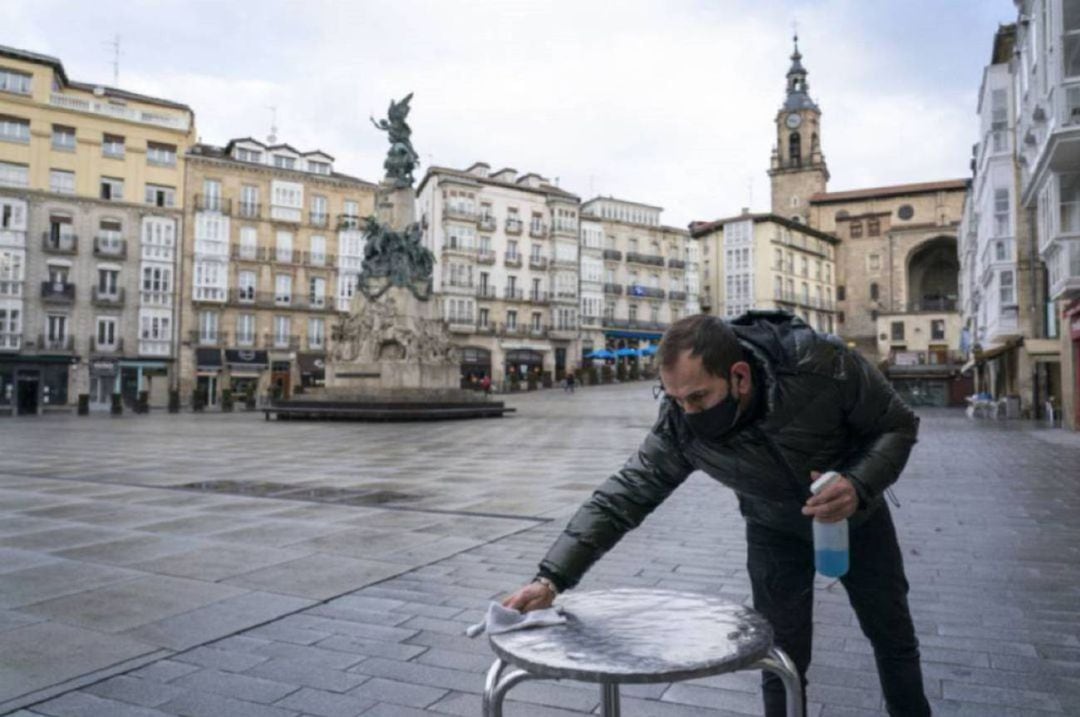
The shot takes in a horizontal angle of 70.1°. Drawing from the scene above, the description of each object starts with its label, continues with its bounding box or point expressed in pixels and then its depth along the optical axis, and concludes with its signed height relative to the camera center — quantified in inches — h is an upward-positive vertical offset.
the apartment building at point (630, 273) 2755.9 +417.8
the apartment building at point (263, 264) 1972.2 +321.5
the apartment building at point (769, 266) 2908.5 +467.5
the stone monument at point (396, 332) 1084.5 +76.4
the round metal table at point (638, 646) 68.2 -25.4
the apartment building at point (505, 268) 2426.2 +385.9
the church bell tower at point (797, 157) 3238.2 +971.2
